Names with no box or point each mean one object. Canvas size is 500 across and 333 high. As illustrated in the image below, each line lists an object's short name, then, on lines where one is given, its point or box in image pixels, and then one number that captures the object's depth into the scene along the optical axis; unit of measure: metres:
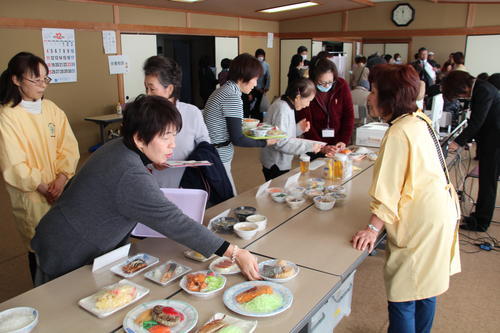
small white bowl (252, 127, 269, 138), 2.65
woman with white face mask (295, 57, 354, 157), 3.21
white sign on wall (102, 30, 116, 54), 6.14
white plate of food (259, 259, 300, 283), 1.48
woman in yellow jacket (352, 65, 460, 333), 1.63
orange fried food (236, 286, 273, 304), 1.34
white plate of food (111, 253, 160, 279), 1.52
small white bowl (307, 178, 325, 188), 2.53
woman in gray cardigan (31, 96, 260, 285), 1.40
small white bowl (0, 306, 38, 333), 1.20
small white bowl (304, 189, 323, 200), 2.34
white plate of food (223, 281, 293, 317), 1.29
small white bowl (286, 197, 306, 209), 2.19
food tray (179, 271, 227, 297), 1.37
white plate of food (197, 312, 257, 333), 1.19
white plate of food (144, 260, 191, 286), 1.48
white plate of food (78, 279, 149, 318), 1.28
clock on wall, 8.53
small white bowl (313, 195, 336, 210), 2.17
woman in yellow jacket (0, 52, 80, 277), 2.12
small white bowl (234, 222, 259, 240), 1.82
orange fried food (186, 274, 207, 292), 1.40
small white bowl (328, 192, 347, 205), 2.27
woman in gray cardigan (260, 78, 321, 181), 2.82
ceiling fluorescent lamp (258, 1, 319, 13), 7.72
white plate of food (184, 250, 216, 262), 1.62
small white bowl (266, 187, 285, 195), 2.41
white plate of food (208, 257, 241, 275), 1.52
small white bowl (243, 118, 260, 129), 2.82
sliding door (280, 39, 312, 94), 9.74
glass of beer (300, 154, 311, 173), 2.78
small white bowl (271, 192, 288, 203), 2.28
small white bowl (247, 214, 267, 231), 1.91
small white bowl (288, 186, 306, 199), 2.30
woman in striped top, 2.49
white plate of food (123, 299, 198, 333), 1.21
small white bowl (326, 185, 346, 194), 2.40
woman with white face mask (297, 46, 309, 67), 7.32
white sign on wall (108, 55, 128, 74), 6.33
